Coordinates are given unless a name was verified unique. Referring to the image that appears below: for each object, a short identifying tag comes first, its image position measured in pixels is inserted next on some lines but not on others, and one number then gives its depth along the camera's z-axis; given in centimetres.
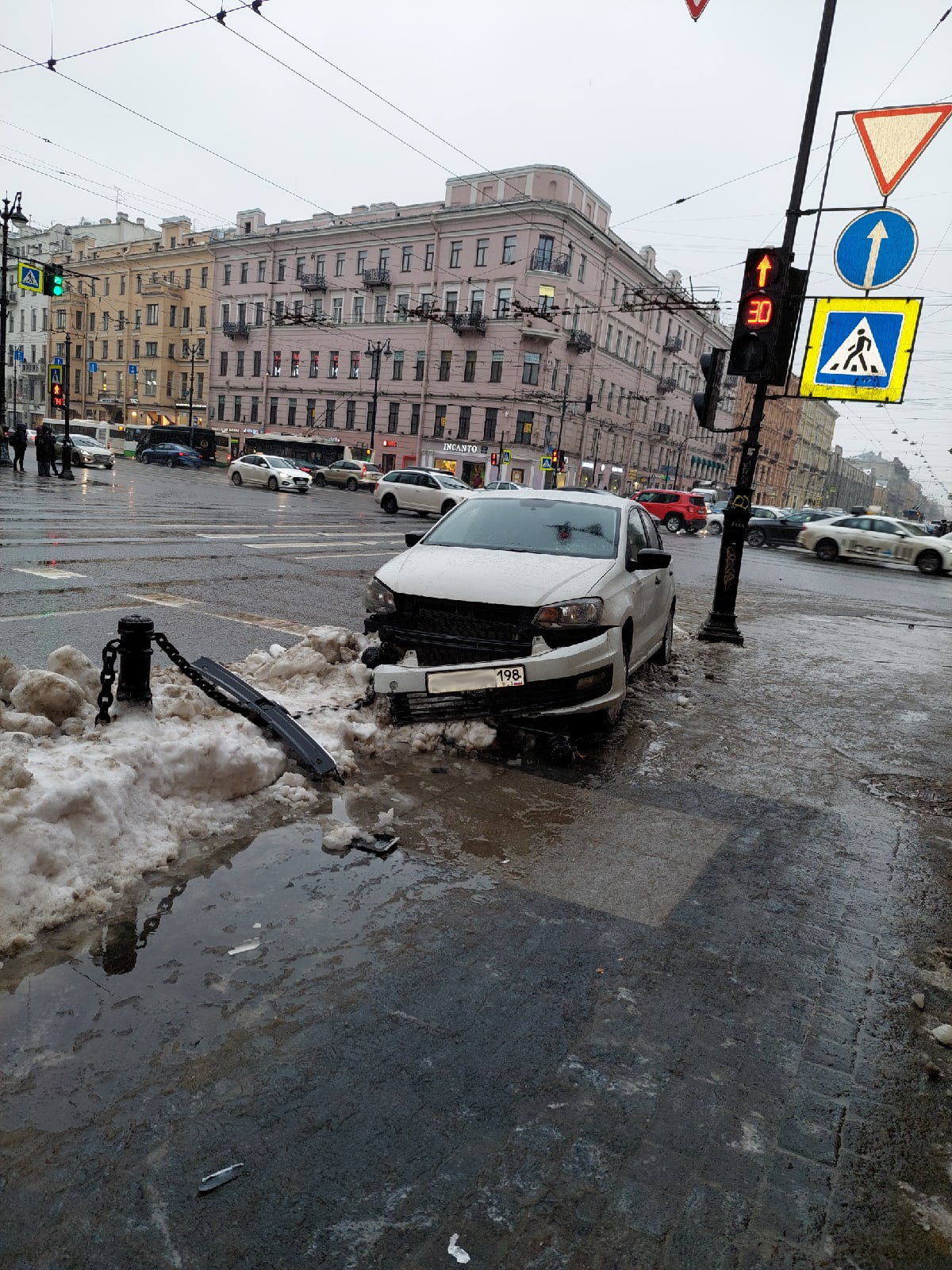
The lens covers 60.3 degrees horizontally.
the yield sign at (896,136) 848
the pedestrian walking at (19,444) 3084
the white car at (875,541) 2689
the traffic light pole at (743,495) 899
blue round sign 916
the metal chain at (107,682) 390
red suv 4019
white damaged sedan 480
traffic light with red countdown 895
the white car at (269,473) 3894
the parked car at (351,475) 4716
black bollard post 399
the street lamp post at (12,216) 2816
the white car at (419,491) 2953
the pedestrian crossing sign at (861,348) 930
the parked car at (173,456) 5297
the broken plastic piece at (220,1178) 188
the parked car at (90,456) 3866
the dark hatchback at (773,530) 3494
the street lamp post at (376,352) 5499
